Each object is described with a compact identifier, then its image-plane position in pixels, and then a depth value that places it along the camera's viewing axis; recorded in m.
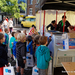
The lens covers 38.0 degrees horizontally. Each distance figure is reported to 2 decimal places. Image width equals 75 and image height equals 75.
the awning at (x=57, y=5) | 4.30
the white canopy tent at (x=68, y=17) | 6.75
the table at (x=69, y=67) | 1.79
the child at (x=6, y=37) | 4.35
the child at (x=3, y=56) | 2.52
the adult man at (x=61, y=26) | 4.51
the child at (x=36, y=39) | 3.00
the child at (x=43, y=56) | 2.56
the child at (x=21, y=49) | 2.90
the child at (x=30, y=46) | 3.29
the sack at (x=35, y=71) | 2.95
